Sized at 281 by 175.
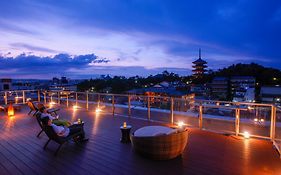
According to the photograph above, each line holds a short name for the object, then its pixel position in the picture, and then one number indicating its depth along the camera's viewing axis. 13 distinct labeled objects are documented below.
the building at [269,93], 40.44
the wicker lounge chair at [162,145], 3.26
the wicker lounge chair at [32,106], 7.80
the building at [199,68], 88.31
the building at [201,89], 56.95
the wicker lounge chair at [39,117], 4.18
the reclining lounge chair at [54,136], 3.81
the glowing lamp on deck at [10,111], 7.98
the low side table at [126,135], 4.34
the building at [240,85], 50.12
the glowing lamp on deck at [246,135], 4.61
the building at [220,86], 60.05
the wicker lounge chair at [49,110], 5.42
